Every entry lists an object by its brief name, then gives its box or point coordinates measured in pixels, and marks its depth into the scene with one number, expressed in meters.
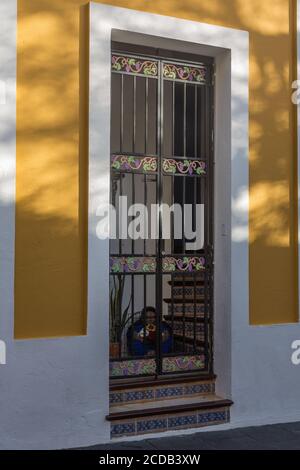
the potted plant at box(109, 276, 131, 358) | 5.89
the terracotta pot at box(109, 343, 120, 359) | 5.82
